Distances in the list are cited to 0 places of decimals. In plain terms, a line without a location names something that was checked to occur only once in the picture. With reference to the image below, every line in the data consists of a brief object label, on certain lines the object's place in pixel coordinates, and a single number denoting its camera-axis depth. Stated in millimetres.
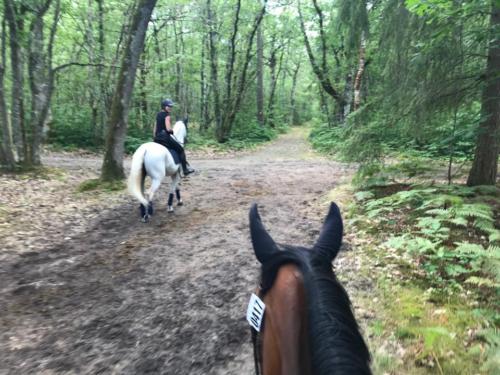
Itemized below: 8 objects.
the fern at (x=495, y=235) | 4163
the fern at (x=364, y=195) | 7375
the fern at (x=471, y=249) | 3987
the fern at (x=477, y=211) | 4738
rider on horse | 8250
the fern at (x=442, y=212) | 5120
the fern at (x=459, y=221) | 4699
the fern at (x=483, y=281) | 3740
